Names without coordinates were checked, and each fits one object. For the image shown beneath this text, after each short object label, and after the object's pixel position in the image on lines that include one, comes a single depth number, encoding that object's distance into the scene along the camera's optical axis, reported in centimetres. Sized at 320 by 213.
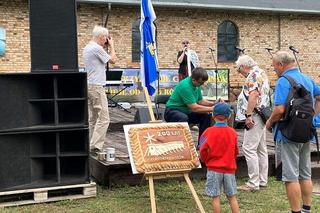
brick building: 1641
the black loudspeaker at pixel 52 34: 536
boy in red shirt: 471
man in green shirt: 653
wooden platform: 613
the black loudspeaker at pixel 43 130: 526
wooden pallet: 527
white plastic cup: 621
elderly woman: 594
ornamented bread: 506
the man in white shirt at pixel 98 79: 653
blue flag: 610
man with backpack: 471
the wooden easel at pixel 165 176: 490
